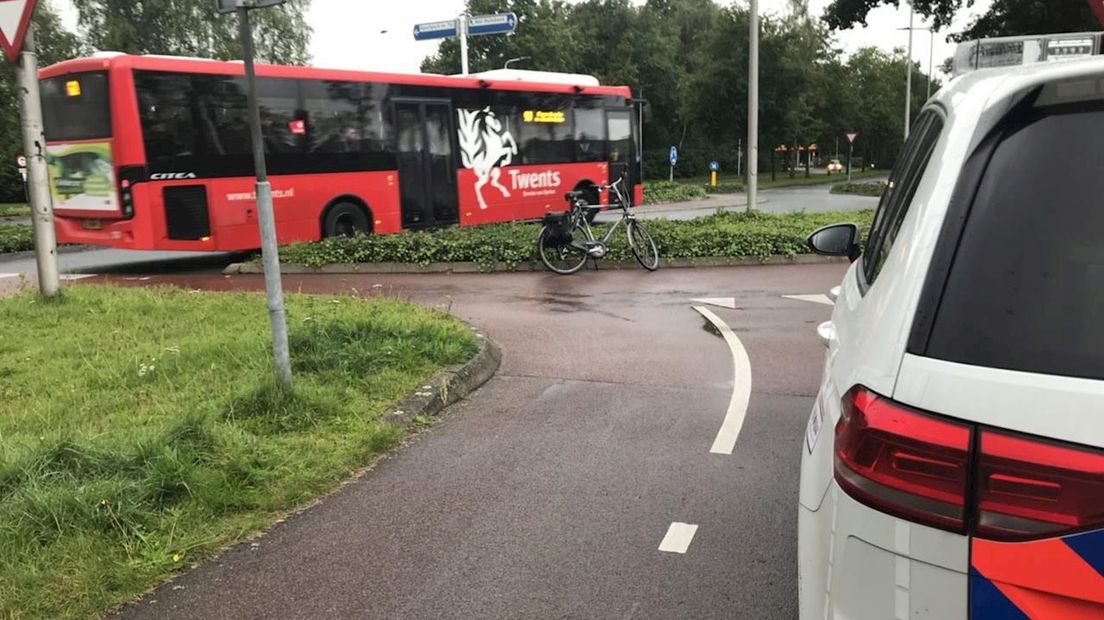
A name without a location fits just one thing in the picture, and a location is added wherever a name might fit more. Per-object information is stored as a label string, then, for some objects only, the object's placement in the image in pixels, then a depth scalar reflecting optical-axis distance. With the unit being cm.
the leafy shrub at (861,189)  3565
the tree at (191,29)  4609
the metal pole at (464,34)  2344
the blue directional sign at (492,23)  2331
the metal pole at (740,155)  5223
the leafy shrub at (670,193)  3378
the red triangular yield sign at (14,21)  752
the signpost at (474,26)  2336
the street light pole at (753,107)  1712
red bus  1246
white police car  146
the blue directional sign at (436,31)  2380
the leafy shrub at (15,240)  1723
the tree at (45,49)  3643
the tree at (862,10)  2278
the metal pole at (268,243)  496
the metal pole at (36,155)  819
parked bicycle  1241
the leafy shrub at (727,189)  4176
